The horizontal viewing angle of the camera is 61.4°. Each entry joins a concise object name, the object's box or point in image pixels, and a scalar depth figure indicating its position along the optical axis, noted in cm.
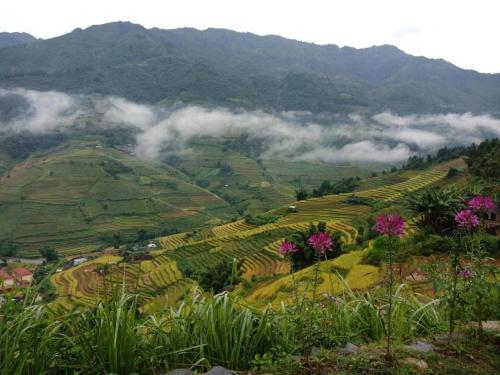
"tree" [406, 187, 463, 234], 1592
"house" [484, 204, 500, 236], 1659
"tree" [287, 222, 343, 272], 2214
